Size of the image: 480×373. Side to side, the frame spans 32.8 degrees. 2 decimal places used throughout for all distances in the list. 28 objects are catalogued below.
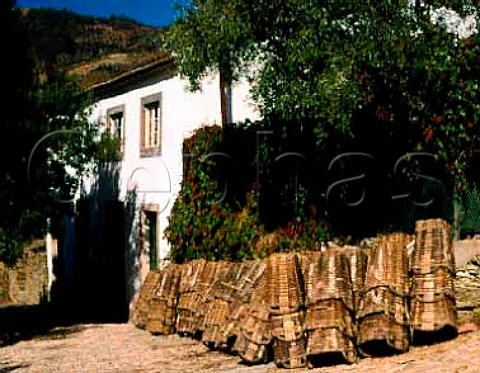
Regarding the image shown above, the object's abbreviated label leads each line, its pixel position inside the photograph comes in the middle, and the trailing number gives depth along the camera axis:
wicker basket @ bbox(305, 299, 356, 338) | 9.44
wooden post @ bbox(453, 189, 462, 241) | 11.70
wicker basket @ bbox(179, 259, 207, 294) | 13.95
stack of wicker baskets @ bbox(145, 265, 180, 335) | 14.41
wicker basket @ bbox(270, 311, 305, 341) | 9.77
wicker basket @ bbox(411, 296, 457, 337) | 9.10
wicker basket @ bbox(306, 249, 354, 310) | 9.60
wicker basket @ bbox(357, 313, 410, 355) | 9.13
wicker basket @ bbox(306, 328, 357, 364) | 9.35
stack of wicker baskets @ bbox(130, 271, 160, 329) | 15.26
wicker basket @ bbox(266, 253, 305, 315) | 9.85
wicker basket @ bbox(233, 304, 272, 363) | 10.54
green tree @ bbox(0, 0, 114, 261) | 15.95
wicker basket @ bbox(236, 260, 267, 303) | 11.33
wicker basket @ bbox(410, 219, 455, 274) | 9.30
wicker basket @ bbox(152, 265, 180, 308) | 14.48
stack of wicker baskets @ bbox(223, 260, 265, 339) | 11.34
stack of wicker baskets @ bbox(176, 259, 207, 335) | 13.51
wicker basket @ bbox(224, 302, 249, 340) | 11.27
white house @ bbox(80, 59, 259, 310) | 18.17
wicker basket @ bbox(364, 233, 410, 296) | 9.40
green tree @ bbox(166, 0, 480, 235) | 10.63
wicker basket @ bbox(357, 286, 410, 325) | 9.23
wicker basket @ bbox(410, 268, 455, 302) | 9.20
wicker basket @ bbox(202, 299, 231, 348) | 11.80
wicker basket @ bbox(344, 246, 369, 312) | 9.64
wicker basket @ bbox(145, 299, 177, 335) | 14.38
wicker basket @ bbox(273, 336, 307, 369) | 9.68
